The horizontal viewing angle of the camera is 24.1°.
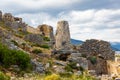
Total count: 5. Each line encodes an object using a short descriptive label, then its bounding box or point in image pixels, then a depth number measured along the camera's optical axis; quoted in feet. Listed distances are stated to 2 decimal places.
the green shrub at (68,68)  68.70
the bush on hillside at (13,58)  59.96
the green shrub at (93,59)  84.35
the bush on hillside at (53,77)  38.61
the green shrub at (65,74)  58.28
